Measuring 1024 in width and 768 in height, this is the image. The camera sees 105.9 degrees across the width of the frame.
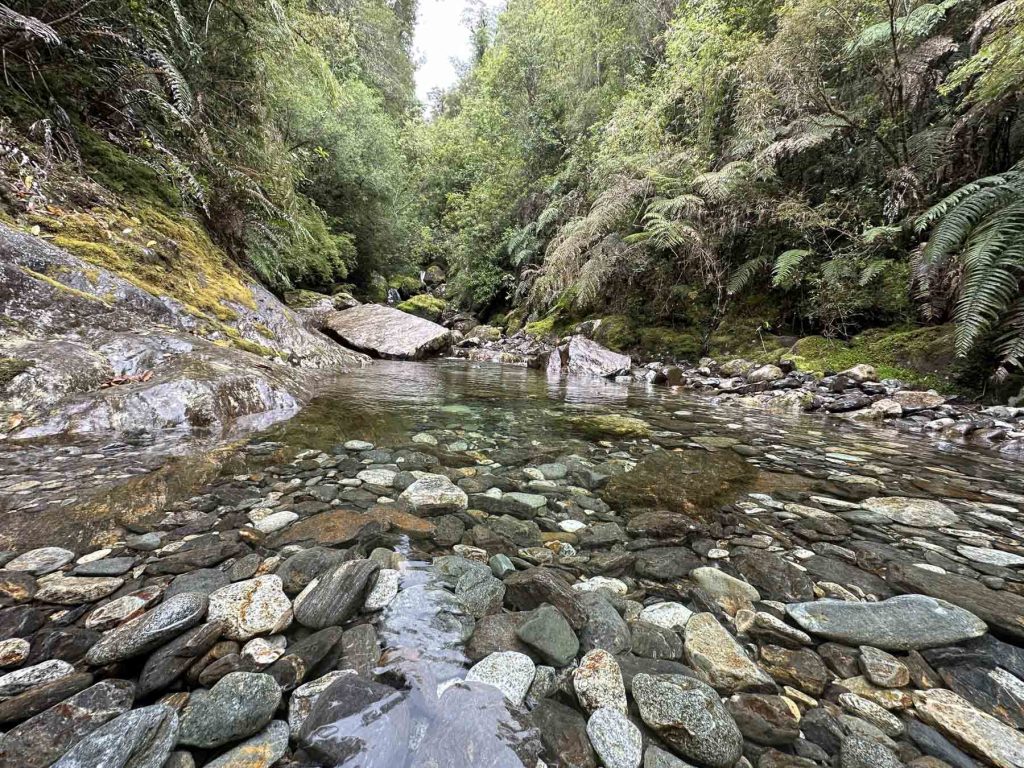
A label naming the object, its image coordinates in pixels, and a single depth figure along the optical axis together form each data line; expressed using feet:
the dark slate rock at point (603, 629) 3.23
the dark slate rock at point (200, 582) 3.38
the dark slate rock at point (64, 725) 1.87
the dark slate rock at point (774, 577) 3.95
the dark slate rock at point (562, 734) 2.26
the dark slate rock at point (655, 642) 3.21
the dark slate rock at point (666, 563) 4.29
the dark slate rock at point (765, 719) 2.49
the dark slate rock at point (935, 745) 2.30
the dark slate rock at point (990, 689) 2.66
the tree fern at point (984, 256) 12.97
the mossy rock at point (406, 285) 52.61
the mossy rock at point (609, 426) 10.18
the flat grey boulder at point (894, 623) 3.28
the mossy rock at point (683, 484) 5.98
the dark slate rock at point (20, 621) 2.72
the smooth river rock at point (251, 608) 3.02
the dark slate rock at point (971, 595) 3.46
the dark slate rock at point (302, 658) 2.64
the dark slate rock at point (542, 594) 3.52
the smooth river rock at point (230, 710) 2.18
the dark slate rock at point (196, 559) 3.68
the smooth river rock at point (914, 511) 5.63
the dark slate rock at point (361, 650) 2.82
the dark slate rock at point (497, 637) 3.09
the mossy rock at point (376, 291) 46.01
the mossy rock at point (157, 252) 10.65
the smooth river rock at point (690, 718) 2.34
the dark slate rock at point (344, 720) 2.14
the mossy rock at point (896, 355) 15.39
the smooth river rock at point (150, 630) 2.56
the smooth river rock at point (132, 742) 1.90
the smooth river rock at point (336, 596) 3.23
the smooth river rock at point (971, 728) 2.34
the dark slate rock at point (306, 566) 3.63
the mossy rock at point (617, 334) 29.68
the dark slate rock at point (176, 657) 2.47
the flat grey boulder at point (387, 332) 28.66
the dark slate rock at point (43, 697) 2.07
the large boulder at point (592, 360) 26.05
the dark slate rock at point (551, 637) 3.06
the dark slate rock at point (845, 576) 4.09
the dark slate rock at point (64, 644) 2.57
